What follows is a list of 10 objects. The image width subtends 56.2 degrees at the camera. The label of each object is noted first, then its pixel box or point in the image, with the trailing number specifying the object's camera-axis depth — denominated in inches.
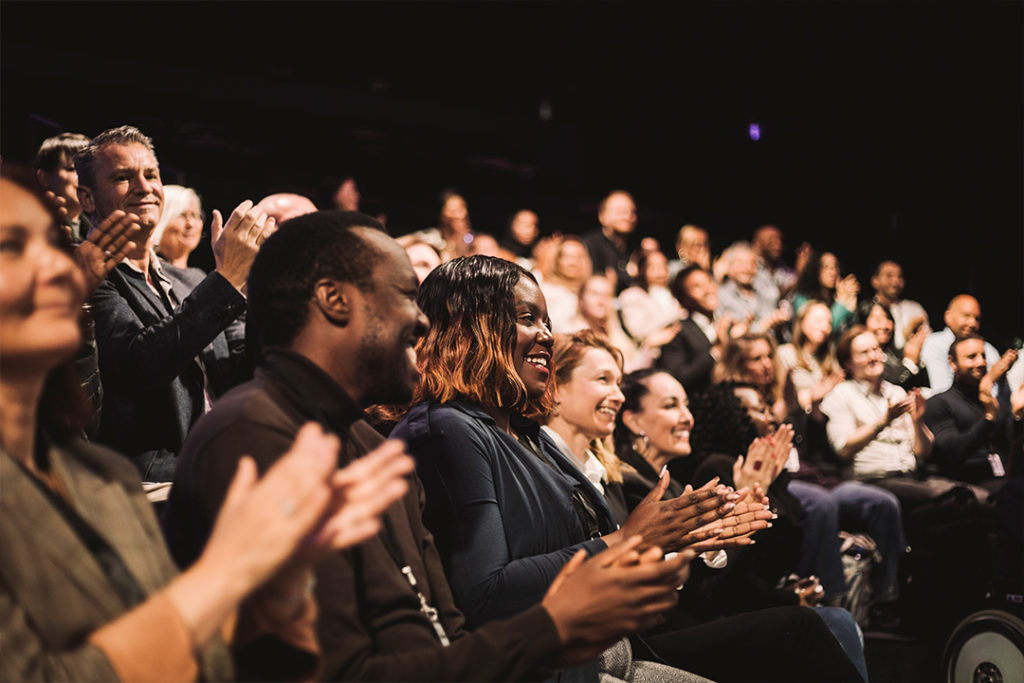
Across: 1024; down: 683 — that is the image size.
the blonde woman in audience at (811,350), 215.6
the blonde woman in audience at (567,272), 202.0
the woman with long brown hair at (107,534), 38.5
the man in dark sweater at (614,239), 245.1
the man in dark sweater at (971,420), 163.9
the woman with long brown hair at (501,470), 71.3
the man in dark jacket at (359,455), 50.2
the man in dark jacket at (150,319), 87.8
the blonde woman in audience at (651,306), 217.8
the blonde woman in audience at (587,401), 117.4
